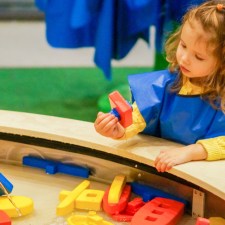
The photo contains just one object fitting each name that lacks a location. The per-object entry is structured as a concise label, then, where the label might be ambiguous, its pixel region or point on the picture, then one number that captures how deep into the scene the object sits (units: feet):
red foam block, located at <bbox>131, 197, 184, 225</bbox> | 7.06
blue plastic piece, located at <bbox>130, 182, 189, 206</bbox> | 7.43
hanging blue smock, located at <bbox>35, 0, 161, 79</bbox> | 11.18
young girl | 7.29
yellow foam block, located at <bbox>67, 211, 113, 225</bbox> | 7.09
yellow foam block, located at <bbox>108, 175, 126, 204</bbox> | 7.33
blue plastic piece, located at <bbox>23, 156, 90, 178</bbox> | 7.87
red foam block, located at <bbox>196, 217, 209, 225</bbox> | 6.68
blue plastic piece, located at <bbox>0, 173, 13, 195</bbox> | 7.35
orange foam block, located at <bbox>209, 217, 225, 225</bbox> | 7.02
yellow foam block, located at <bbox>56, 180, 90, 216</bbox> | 7.27
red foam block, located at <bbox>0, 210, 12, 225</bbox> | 6.90
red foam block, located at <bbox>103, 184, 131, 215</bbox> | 7.30
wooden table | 7.27
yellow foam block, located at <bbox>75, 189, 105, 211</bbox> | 7.34
